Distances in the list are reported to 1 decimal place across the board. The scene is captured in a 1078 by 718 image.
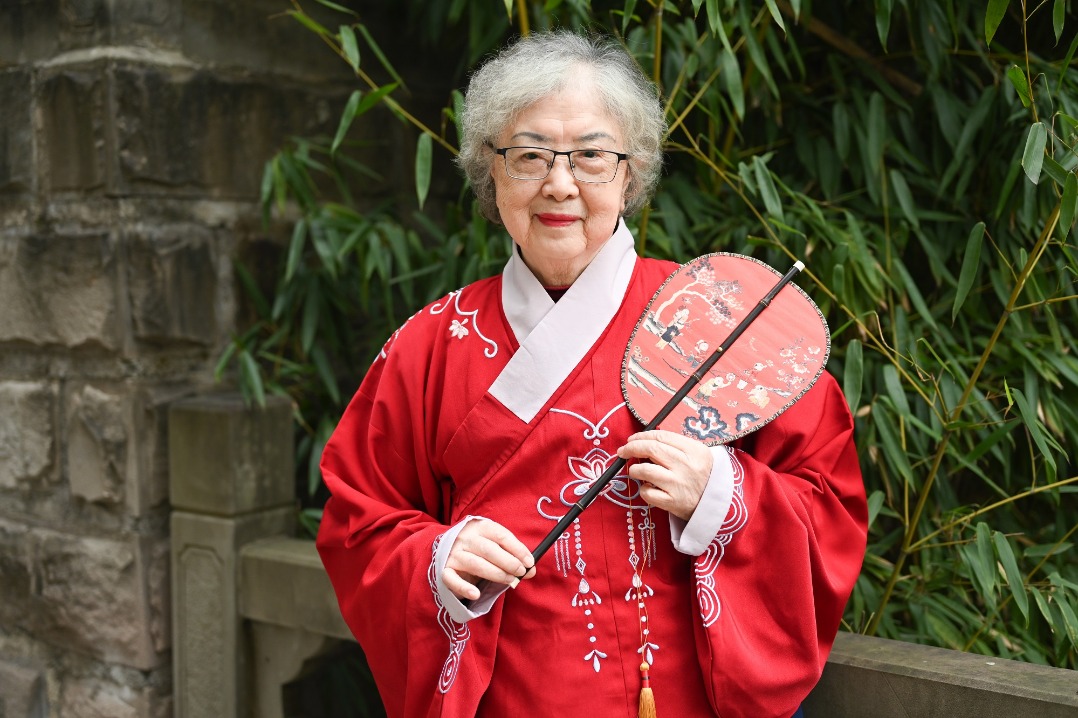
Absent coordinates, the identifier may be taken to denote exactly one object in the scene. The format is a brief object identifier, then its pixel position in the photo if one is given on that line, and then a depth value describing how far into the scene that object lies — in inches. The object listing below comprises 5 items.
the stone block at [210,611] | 88.9
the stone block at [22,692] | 98.9
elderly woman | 54.4
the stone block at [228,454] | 87.9
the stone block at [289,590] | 84.8
